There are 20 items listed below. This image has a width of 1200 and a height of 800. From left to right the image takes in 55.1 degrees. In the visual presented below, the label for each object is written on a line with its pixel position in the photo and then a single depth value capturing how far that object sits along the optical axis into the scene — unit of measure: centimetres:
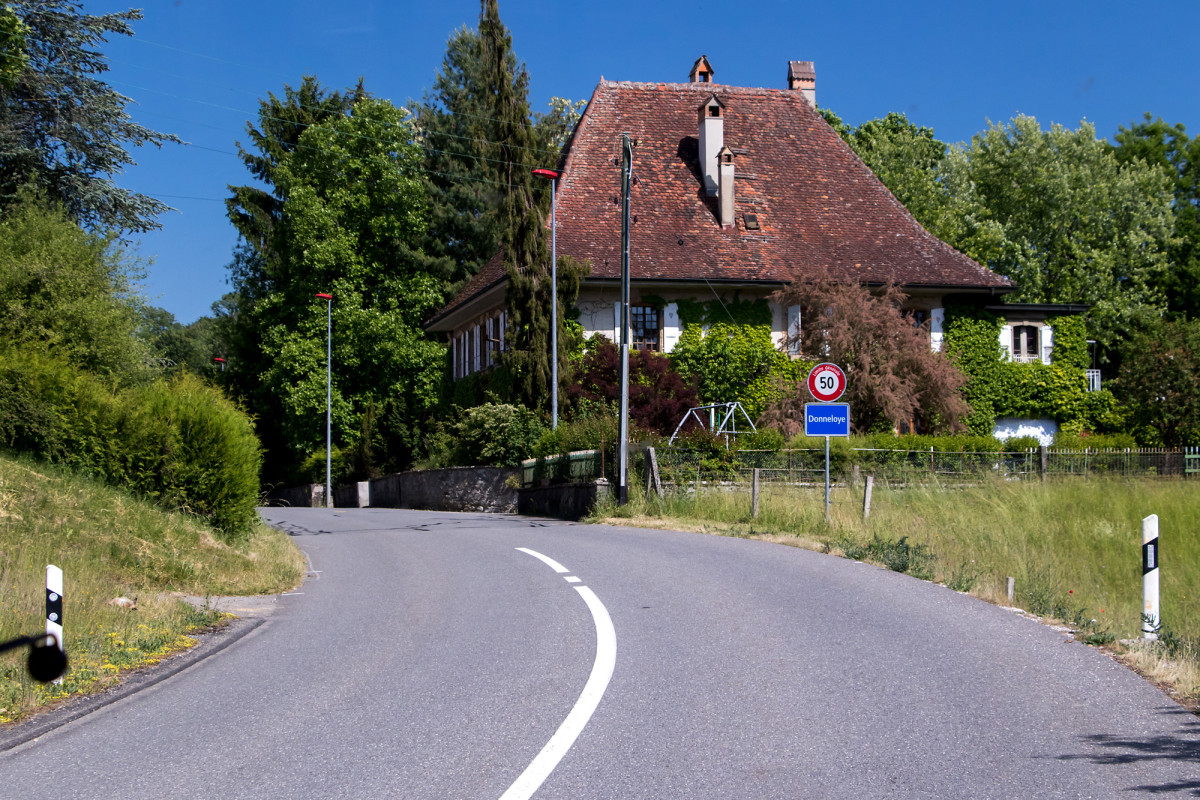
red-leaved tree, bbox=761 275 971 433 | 3241
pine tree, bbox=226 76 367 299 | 5494
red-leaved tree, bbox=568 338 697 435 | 3344
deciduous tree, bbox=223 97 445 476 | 5047
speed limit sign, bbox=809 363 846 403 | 1961
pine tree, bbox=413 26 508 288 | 5319
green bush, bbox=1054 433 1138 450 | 3391
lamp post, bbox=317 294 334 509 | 4778
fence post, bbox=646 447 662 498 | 2547
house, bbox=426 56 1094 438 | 3675
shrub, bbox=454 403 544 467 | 3447
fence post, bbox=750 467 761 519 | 2191
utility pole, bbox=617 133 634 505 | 2575
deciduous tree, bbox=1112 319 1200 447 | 3709
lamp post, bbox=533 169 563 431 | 3225
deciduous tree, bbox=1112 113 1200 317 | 5744
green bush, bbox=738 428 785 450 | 2750
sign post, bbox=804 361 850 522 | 1938
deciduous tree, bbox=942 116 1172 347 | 5478
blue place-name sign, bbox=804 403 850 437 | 1938
